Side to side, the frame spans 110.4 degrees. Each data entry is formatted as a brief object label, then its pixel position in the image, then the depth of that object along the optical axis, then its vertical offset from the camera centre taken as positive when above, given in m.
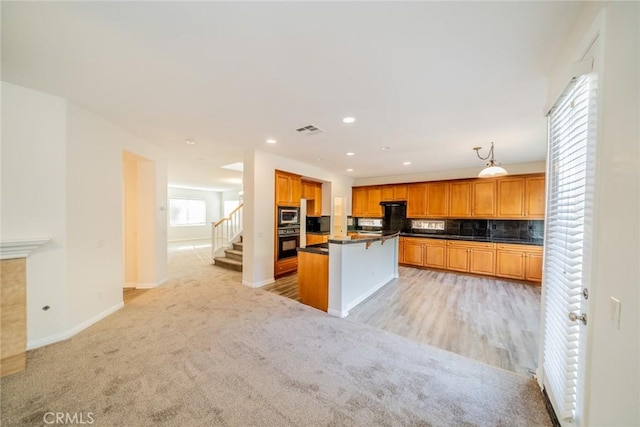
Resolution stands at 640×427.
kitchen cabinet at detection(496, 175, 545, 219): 5.04 +0.35
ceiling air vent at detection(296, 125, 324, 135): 3.18 +1.19
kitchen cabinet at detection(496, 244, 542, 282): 4.82 -1.11
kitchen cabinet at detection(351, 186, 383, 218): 7.29 +0.29
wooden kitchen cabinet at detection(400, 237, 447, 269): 5.95 -1.13
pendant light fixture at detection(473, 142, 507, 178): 3.50 +0.65
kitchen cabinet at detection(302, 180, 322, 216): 6.82 +0.37
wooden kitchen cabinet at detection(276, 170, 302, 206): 4.94 +0.50
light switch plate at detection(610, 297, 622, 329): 0.95 -0.42
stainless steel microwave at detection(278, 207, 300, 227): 5.03 -0.15
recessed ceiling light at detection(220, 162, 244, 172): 6.12 +1.22
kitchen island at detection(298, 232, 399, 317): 3.27 -1.02
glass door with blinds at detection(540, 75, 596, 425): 1.23 -0.19
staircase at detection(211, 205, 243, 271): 6.51 -0.84
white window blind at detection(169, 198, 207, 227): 10.60 -0.16
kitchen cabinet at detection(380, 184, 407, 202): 6.79 +0.58
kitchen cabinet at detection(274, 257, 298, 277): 4.96 -1.32
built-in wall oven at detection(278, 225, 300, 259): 5.06 -0.74
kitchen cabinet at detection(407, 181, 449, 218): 6.18 +0.33
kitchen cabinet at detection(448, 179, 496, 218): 5.56 +0.34
